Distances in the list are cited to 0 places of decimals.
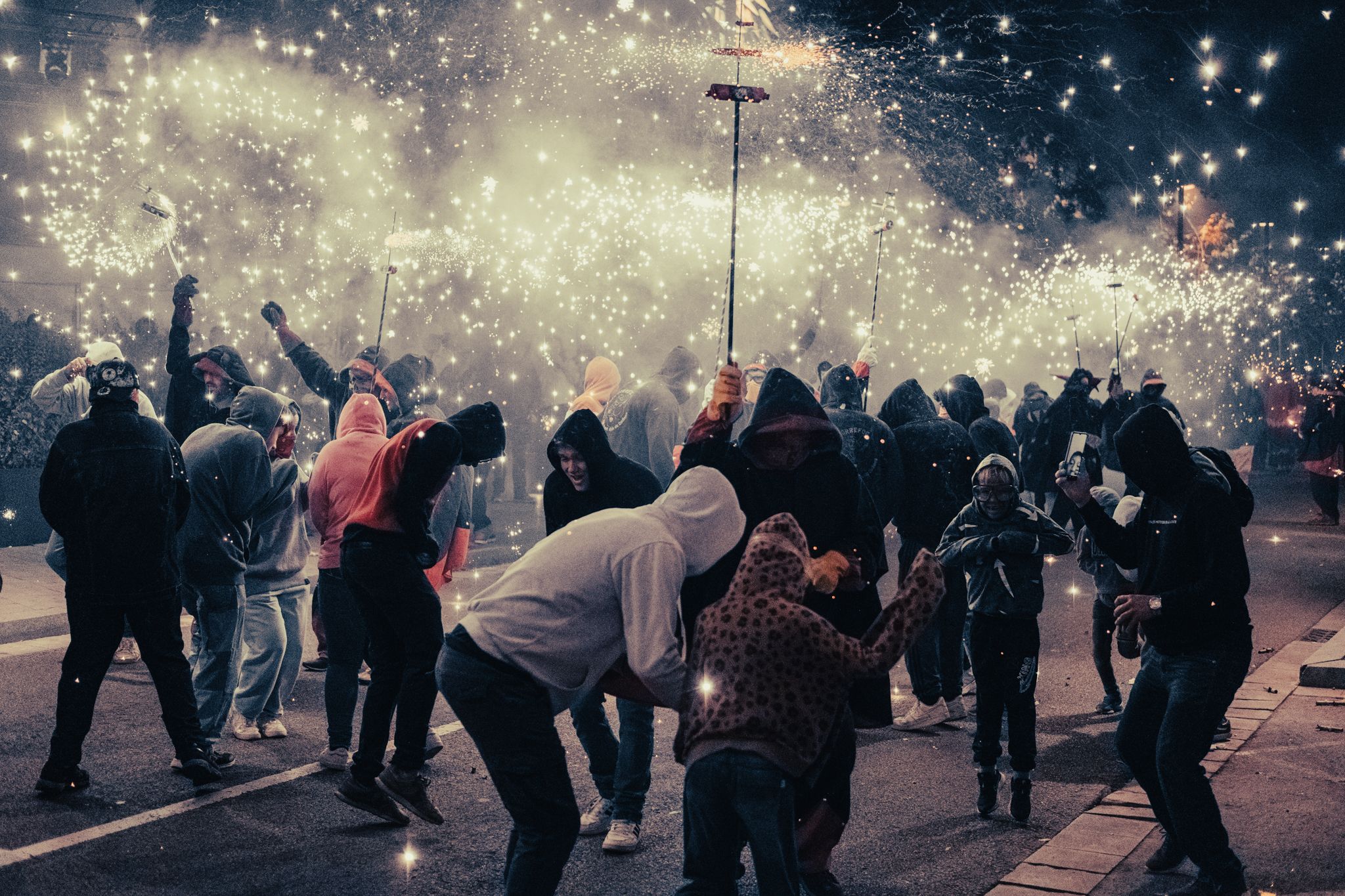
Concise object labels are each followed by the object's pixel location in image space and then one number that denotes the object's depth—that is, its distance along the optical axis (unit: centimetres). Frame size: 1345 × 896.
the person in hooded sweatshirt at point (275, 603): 609
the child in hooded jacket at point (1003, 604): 504
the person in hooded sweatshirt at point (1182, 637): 399
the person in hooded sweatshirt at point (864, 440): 676
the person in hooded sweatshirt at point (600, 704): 459
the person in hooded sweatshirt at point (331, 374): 951
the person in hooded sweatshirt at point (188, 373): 725
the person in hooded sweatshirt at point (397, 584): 475
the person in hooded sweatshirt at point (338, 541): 559
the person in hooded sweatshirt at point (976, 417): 764
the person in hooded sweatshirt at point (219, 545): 578
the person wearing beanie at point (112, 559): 507
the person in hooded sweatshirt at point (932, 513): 656
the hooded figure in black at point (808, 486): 413
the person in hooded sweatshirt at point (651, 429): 914
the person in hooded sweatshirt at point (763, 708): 304
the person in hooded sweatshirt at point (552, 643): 322
